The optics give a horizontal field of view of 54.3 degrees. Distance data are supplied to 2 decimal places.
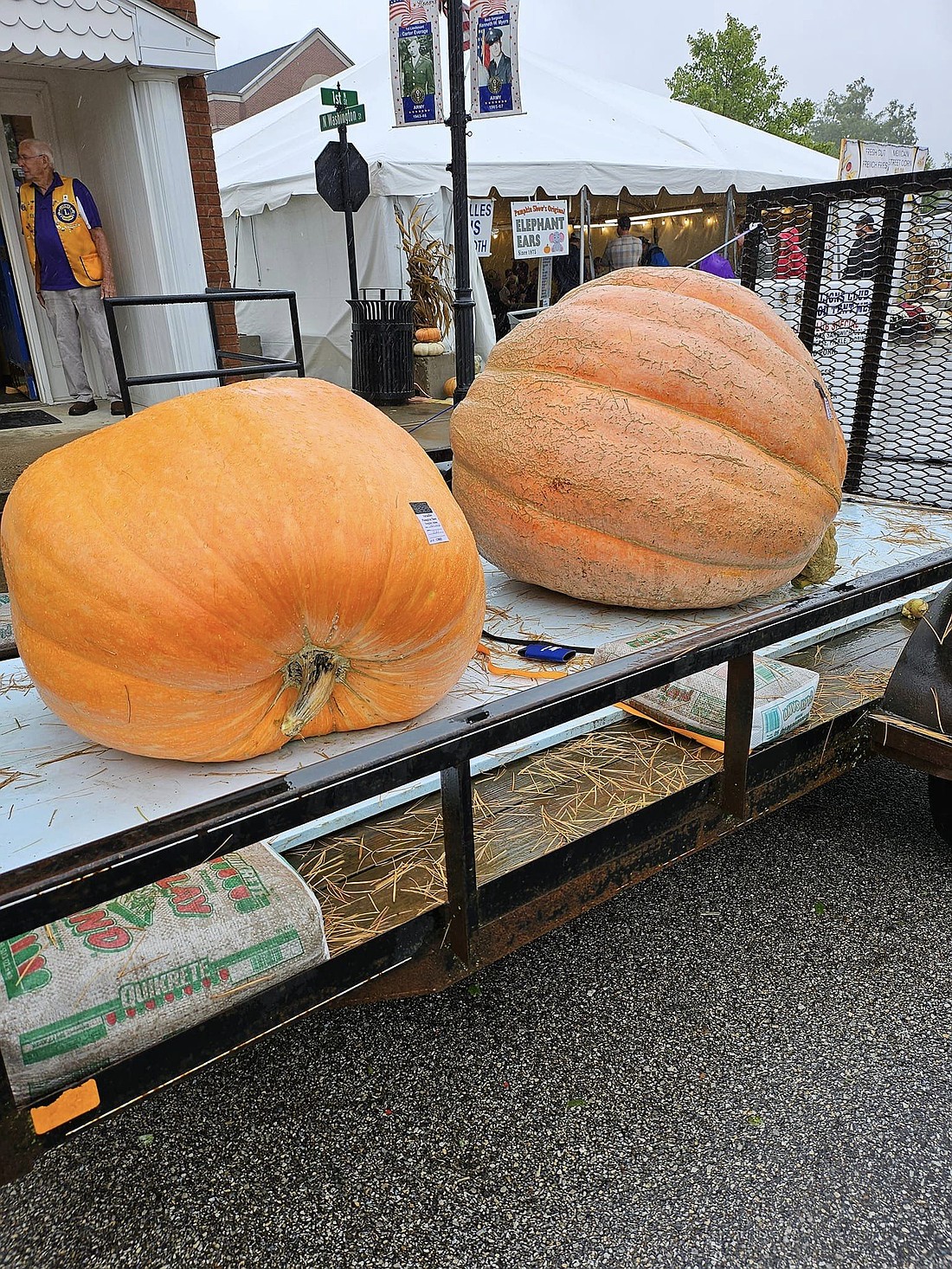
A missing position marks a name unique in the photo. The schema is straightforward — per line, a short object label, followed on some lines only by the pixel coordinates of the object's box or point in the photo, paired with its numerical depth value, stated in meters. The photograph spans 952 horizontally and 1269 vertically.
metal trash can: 9.36
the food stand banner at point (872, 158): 10.70
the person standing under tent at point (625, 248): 13.55
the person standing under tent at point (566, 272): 14.05
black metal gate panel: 3.85
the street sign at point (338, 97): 7.71
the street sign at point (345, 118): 7.51
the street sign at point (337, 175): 8.12
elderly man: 7.56
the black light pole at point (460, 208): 5.66
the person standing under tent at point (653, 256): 12.54
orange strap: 2.41
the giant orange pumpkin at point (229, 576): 1.69
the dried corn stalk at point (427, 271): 10.65
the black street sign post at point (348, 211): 7.96
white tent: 10.55
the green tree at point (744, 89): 41.62
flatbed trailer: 1.27
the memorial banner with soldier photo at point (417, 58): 6.72
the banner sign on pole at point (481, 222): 9.84
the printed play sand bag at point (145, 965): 1.28
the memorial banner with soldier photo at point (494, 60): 6.63
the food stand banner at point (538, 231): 9.88
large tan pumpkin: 2.61
